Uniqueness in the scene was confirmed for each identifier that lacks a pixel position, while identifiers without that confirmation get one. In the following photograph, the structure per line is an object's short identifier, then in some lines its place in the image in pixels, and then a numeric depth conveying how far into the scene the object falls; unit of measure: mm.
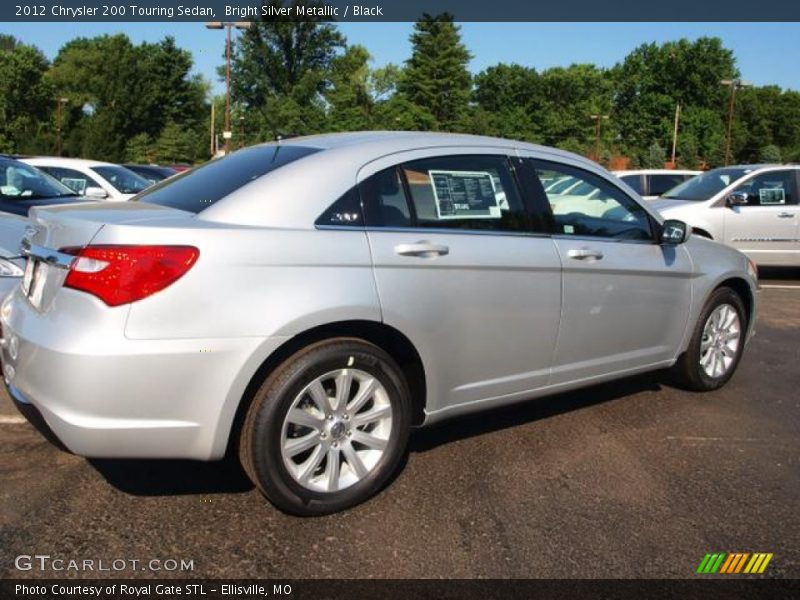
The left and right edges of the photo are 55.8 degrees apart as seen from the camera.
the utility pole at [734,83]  36331
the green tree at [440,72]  72562
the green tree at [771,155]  59622
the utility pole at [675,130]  77381
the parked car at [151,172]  18250
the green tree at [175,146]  65750
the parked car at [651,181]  14609
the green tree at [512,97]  83125
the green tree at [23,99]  69000
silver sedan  2787
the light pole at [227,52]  23183
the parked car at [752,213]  10344
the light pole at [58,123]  60344
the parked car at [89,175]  11312
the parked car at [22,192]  5402
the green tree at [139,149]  69188
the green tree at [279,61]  74375
